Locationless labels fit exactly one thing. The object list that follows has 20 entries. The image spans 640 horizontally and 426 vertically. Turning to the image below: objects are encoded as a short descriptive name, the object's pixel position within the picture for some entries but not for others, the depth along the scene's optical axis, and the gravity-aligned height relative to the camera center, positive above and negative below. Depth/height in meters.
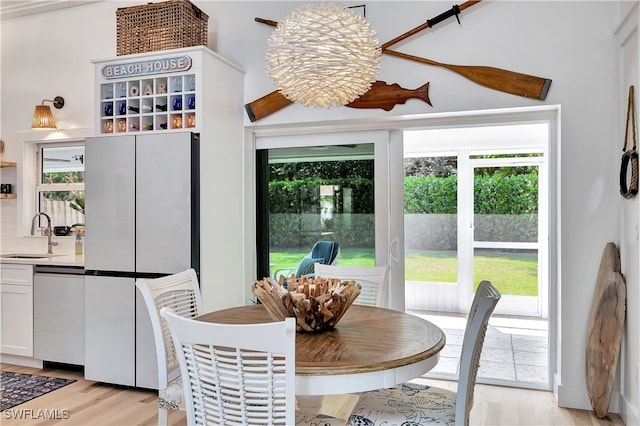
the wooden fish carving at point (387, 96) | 3.31 +0.84
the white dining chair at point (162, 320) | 2.14 -0.53
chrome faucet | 4.29 -0.19
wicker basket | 3.42 +1.40
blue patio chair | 3.75 -0.36
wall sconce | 4.21 +0.87
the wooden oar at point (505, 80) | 3.05 +0.88
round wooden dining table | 1.59 -0.52
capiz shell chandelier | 2.01 +0.70
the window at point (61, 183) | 4.35 +0.30
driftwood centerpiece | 1.94 -0.37
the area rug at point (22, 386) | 3.15 -1.25
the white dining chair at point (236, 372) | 1.38 -0.49
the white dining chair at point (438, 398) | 1.71 -0.80
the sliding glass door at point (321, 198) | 3.62 +0.12
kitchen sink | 4.13 -0.37
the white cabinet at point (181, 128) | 3.33 +0.64
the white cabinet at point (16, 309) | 3.79 -0.77
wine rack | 3.38 +0.82
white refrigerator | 3.28 -0.14
